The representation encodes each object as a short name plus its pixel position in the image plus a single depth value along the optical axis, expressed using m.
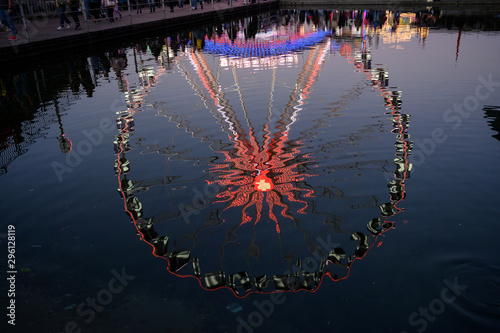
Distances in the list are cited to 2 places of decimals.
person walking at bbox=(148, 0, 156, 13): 32.00
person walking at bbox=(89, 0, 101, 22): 23.73
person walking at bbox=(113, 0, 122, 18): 26.00
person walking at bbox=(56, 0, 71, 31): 20.27
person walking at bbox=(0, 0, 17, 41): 15.70
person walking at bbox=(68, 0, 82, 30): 20.61
